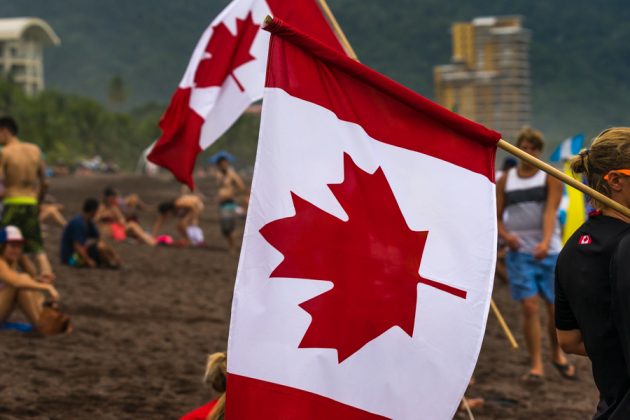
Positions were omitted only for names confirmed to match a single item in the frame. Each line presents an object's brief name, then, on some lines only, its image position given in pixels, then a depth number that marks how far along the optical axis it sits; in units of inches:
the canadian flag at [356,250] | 231.7
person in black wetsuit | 205.7
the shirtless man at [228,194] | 1196.0
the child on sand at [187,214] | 1379.2
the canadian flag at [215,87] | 478.2
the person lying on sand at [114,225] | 1350.4
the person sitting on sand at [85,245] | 985.1
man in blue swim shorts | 531.4
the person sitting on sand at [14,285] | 593.4
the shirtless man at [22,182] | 690.7
